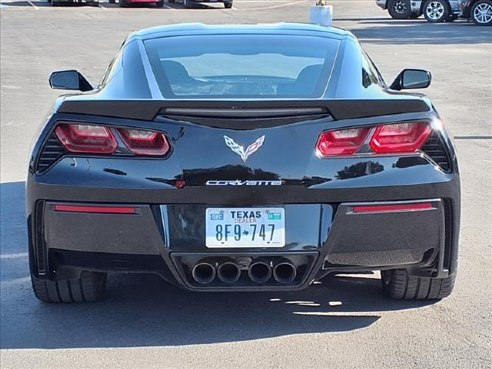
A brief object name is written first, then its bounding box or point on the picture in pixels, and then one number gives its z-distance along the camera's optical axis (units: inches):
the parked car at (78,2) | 1515.7
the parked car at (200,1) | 1457.9
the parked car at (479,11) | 1069.8
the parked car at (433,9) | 1143.0
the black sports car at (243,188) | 165.2
